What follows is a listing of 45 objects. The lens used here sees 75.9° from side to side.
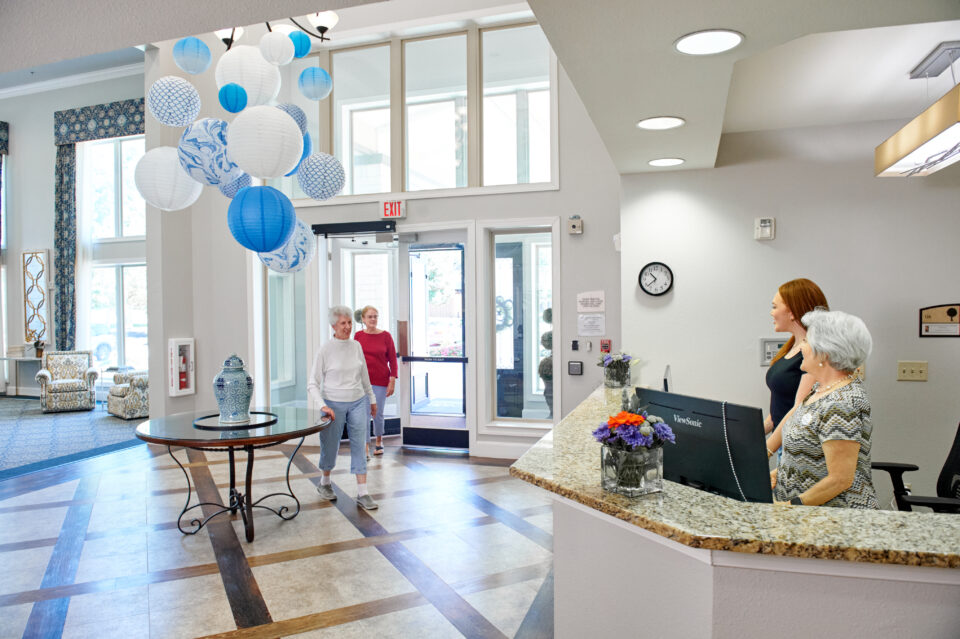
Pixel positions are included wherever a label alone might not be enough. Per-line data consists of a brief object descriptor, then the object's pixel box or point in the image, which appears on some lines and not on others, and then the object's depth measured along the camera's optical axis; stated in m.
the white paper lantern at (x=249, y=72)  3.95
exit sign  6.11
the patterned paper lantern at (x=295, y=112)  4.26
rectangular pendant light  2.23
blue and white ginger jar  3.93
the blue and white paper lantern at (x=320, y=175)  4.21
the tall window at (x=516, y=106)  5.83
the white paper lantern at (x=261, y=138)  3.36
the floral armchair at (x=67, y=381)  8.72
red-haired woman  2.85
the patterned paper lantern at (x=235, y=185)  4.16
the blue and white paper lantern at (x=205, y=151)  3.81
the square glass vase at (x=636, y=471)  1.76
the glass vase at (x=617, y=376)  3.54
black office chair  2.44
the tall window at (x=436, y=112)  6.06
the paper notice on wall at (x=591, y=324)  5.57
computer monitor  1.71
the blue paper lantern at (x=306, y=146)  4.40
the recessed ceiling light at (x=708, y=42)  1.92
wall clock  4.11
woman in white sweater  4.31
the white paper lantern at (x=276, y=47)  4.04
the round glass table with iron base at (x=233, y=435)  3.54
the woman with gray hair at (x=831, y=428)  1.85
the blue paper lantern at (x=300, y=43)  4.37
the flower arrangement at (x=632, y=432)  1.71
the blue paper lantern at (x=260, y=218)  3.57
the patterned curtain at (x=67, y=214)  9.74
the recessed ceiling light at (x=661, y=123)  2.87
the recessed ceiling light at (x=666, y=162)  3.78
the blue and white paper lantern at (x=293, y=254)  4.20
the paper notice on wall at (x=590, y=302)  5.57
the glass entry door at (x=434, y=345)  6.17
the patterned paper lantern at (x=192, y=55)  4.06
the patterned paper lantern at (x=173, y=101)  3.95
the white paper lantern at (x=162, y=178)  3.96
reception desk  1.40
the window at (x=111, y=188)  9.80
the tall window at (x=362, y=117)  6.31
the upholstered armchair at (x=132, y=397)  8.16
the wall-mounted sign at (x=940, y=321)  3.55
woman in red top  5.73
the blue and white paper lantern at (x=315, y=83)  4.53
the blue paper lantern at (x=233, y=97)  3.90
